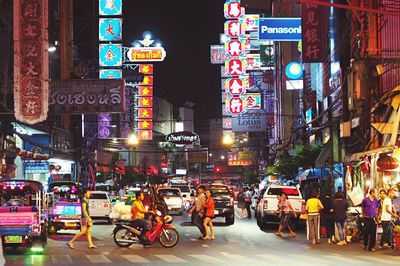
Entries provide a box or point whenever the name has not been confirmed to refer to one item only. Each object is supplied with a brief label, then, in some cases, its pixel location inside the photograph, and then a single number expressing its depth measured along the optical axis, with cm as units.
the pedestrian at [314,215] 2216
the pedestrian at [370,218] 1912
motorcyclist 2003
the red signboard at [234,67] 5558
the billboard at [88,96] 3186
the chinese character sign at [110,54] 4239
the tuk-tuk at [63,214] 2583
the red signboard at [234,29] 5512
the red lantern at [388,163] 2008
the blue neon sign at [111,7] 4272
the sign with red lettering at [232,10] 5556
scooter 2000
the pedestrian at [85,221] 2020
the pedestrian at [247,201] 3997
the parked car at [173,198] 4019
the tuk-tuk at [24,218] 1803
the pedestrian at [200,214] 2319
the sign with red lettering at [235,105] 5809
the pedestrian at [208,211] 2308
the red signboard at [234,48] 5512
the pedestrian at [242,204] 3935
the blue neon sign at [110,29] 4222
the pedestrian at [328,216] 2236
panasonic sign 3928
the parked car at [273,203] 2853
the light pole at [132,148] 5072
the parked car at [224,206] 3081
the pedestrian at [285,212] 2508
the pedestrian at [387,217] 1894
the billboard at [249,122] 6283
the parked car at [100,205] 3284
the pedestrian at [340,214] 2138
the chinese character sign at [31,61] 2898
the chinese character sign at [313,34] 3444
